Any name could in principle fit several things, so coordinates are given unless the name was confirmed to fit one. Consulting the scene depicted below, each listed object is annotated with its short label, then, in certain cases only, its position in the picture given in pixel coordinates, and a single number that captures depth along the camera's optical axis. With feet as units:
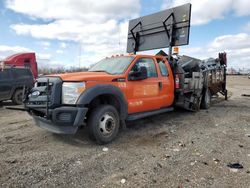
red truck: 36.77
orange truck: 11.30
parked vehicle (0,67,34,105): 25.81
